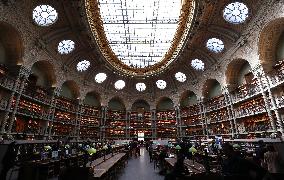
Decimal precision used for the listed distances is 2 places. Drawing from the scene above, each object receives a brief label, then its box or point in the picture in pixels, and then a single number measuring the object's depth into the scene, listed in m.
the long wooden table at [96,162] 8.01
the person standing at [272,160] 6.80
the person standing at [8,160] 5.83
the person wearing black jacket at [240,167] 2.65
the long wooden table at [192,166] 6.56
